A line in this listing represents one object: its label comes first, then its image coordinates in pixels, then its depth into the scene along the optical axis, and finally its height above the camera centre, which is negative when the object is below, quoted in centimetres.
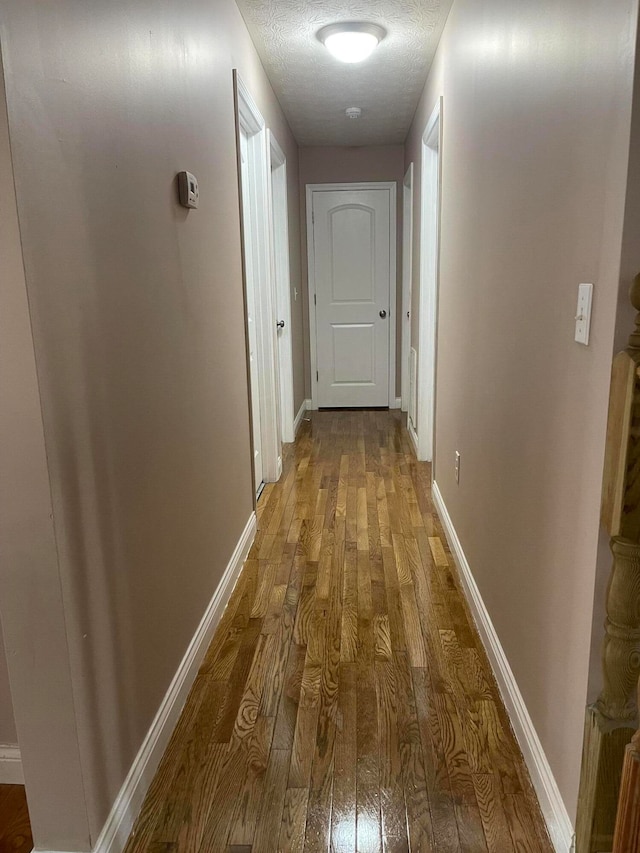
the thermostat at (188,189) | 186 +27
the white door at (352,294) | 560 -15
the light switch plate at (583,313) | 116 -7
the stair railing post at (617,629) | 98 -60
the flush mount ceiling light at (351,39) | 292 +111
